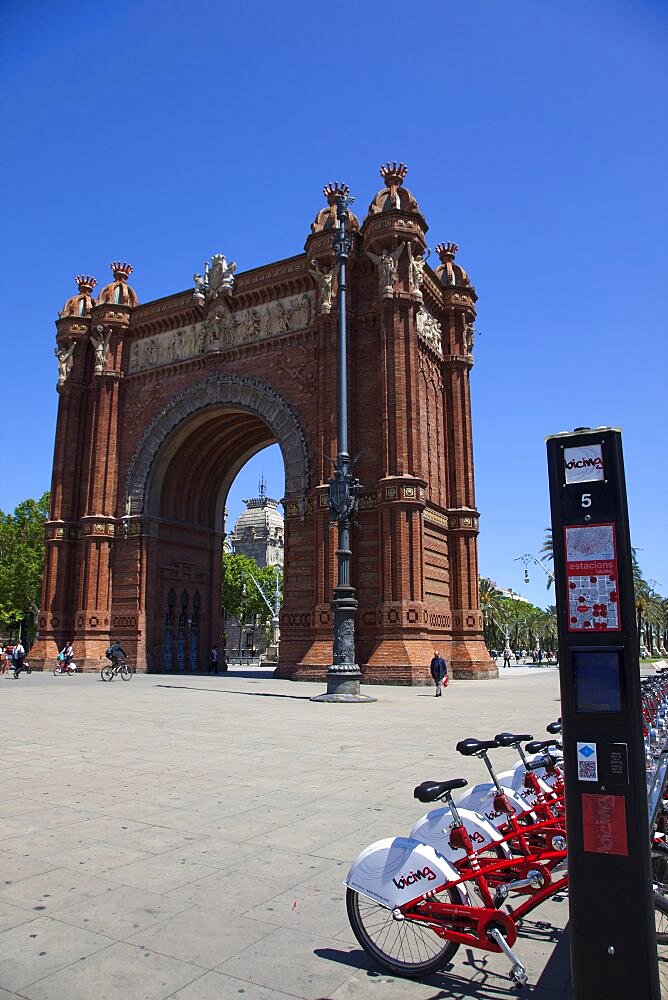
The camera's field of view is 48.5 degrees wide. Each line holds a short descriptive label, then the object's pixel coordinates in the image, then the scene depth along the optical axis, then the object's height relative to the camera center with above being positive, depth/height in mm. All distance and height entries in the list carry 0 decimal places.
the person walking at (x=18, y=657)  33431 -501
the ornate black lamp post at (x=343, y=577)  20422 +1933
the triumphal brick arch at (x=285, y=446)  28938 +9173
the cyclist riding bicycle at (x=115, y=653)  29922 -304
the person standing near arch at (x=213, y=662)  38719 -818
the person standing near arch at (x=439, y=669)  23797 -723
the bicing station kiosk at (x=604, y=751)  3094 -445
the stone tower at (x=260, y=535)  109812 +16491
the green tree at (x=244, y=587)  77125 +6307
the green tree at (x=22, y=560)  60062 +6890
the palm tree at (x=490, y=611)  75112 +3728
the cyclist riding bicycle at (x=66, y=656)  34344 -462
